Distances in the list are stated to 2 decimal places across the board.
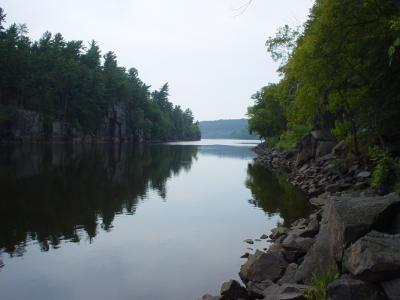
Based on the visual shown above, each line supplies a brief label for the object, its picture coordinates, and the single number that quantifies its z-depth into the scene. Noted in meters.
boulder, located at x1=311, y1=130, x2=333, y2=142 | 39.47
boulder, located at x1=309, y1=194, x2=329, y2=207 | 22.48
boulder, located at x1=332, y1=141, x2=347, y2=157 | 30.94
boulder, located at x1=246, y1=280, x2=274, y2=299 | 10.53
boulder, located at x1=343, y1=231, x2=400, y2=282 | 7.72
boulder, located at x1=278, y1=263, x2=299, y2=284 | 10.79
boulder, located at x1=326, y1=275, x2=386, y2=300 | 7.76
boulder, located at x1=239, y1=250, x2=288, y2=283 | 11.56
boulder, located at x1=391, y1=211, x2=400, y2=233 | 9.89
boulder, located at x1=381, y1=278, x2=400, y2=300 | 7.48
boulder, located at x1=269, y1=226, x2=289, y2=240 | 16.66
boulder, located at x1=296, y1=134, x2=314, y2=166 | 40.79
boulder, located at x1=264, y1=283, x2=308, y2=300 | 8.67
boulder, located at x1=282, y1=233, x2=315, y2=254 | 12.71
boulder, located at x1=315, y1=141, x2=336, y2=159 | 37.25
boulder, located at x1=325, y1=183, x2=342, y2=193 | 23.75
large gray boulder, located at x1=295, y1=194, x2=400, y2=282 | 9.48
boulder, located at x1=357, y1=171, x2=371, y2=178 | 22.43
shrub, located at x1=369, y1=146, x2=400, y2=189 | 17.41
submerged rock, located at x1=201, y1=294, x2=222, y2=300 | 10.23
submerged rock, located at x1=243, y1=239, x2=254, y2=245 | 16.59
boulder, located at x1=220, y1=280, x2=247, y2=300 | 10.36
